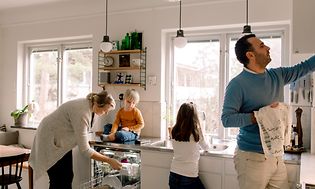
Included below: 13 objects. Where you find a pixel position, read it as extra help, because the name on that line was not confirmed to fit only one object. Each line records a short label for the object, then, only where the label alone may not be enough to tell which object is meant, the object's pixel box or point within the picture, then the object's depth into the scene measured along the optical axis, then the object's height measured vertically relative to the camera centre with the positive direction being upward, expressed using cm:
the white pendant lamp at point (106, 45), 330 +46
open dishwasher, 312 -79
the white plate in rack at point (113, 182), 285 -81
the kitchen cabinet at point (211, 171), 273 -68
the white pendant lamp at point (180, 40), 300 +47
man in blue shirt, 181 -6
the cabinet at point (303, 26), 214 +44
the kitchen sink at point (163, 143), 324 -54
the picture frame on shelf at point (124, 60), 384 +36
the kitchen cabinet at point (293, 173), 242 -61
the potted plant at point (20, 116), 458 -38
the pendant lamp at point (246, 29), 269 +51
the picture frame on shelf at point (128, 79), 383 +14
